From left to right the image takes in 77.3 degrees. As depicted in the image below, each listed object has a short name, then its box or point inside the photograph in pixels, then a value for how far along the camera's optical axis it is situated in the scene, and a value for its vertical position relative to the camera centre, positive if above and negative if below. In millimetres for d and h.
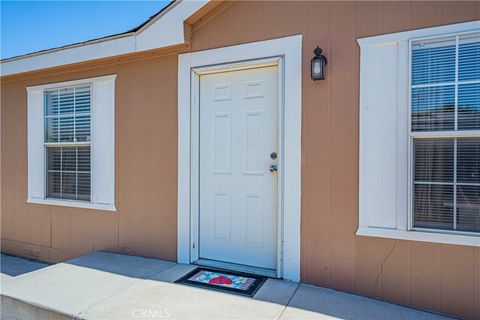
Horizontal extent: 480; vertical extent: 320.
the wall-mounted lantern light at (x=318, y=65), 2831 +883
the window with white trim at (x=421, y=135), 2424 +195
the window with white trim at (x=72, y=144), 4090 +193
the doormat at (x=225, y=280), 2846 -1242
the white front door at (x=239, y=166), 3234 -102
